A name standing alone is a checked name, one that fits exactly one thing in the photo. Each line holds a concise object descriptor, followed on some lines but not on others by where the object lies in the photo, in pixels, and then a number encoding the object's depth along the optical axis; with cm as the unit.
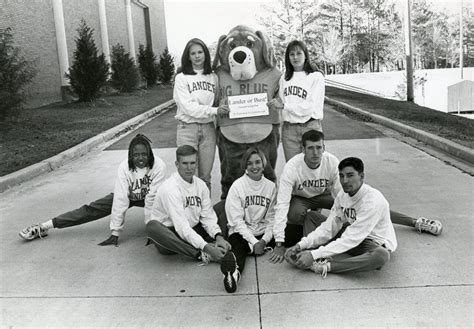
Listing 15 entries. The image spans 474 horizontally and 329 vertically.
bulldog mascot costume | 512
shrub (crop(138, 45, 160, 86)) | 3173
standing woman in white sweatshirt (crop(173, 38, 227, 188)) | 501
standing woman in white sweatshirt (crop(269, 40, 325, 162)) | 503
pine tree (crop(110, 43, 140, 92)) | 2433
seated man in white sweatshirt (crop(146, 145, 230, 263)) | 417
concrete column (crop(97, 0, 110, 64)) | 2718
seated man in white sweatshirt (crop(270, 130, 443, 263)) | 447
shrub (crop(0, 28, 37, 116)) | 1148
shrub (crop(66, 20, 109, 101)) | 1797
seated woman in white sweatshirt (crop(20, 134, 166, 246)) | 474
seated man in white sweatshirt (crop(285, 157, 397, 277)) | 378
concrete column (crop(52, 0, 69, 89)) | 2066
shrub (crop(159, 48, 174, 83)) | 3516
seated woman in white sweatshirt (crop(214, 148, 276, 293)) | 434
